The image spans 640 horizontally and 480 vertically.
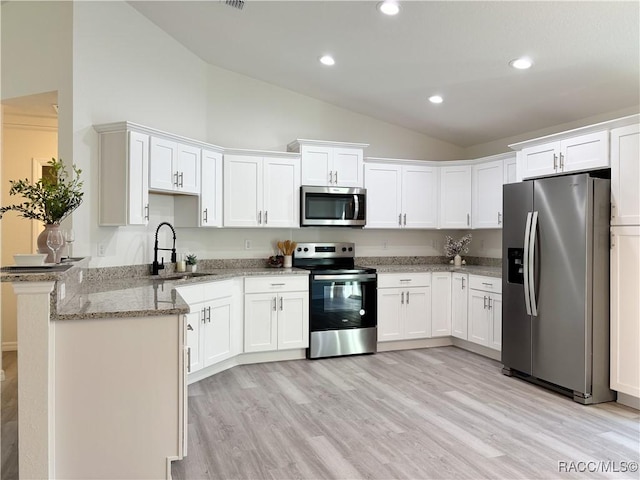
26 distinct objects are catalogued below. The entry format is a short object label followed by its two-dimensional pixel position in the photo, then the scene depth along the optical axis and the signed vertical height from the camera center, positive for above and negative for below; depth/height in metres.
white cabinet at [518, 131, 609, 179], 3.57 +0.74
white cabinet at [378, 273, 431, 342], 5.08 -0.78
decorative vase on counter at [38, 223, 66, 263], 2.33 -0.03
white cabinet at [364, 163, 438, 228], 5.37 +0.55
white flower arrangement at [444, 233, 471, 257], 5.66 -0.08
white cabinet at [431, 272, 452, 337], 5.27 -0.78
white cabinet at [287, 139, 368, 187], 5.00 +0.89
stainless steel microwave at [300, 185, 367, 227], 4.97 +0.38
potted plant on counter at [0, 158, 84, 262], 2.32 +0.19
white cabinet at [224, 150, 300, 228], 4.70 +0.54
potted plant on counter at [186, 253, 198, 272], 4.53 -0.25
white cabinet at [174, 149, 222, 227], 4.37 +0.38
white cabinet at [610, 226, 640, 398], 3.37 -0.55
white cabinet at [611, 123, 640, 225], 3.34 +0.51
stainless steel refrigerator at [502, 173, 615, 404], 3.49 -0.38
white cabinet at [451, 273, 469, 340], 5.10 -0.76
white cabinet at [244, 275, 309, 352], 4.52 -0.78
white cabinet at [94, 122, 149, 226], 3.55 +0.53
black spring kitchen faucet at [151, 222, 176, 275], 4.03 -0.20
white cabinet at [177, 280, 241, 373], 3.83 -0.78
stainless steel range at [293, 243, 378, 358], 4.76 -0.79
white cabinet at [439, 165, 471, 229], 5.49 +0.55
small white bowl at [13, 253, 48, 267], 2.09 -0.11
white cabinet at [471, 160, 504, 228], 5.05 +0.55
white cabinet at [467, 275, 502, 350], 4.60 -0.78
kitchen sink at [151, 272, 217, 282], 3.81 -0.35
